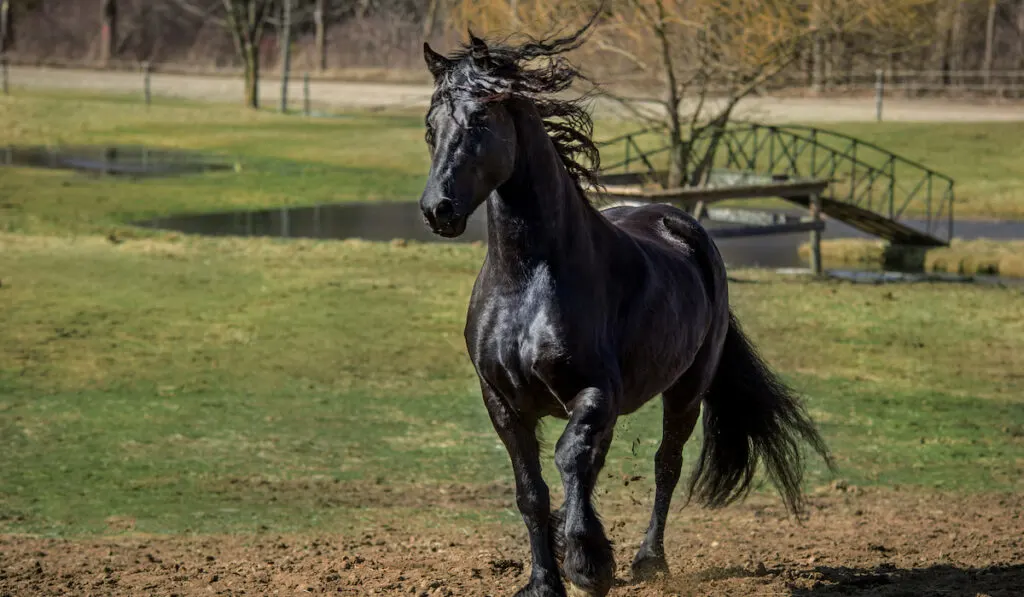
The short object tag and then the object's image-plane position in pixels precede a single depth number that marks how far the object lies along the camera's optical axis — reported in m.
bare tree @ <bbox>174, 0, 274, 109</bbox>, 48.43
